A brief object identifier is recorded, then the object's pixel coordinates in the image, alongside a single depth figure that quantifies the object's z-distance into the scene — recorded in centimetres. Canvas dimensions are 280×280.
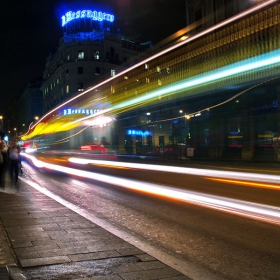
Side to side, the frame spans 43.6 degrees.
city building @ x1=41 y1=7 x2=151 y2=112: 7744
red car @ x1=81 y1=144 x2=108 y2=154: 3941
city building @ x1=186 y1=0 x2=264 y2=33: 3547
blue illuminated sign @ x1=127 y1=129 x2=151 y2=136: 3954
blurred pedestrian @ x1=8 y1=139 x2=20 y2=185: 1346
